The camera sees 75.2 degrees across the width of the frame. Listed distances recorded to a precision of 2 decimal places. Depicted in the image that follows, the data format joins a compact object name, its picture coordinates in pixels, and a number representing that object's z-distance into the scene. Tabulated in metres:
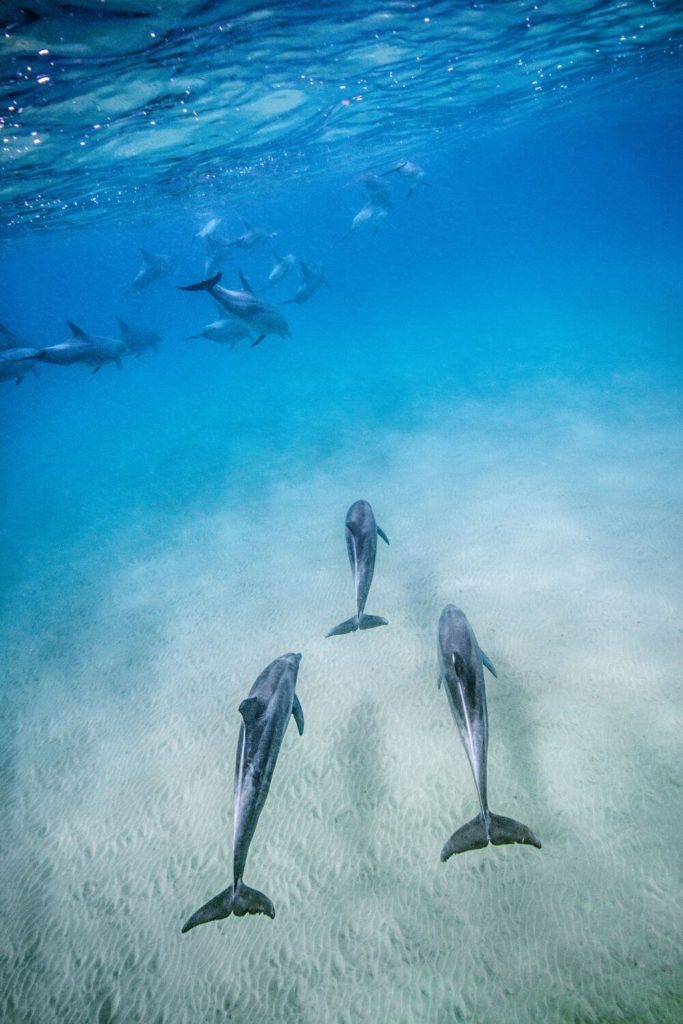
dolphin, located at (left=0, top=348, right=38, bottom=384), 9.09
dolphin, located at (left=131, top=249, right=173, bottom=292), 14.10
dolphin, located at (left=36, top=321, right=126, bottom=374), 9.83
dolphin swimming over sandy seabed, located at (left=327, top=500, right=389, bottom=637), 4.89
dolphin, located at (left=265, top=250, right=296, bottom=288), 13.23
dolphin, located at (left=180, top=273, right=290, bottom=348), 8.98
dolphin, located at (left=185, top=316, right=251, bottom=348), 10.34
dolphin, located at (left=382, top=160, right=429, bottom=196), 12.59
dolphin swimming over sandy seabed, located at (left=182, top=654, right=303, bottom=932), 2.91
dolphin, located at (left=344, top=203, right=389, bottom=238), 14.04
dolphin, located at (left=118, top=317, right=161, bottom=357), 14.47
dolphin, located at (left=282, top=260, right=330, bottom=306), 13.85
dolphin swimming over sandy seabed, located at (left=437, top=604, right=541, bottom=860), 3.02
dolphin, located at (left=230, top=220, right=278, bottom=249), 13.25
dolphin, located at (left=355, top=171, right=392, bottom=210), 13.27
